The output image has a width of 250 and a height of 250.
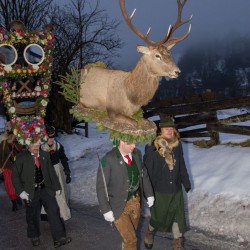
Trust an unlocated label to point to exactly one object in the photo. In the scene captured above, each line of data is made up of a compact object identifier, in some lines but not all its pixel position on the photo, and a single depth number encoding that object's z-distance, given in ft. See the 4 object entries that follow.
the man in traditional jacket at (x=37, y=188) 16.71
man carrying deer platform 12.29
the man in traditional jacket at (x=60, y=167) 19.25
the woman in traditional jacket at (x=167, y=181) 15.01
